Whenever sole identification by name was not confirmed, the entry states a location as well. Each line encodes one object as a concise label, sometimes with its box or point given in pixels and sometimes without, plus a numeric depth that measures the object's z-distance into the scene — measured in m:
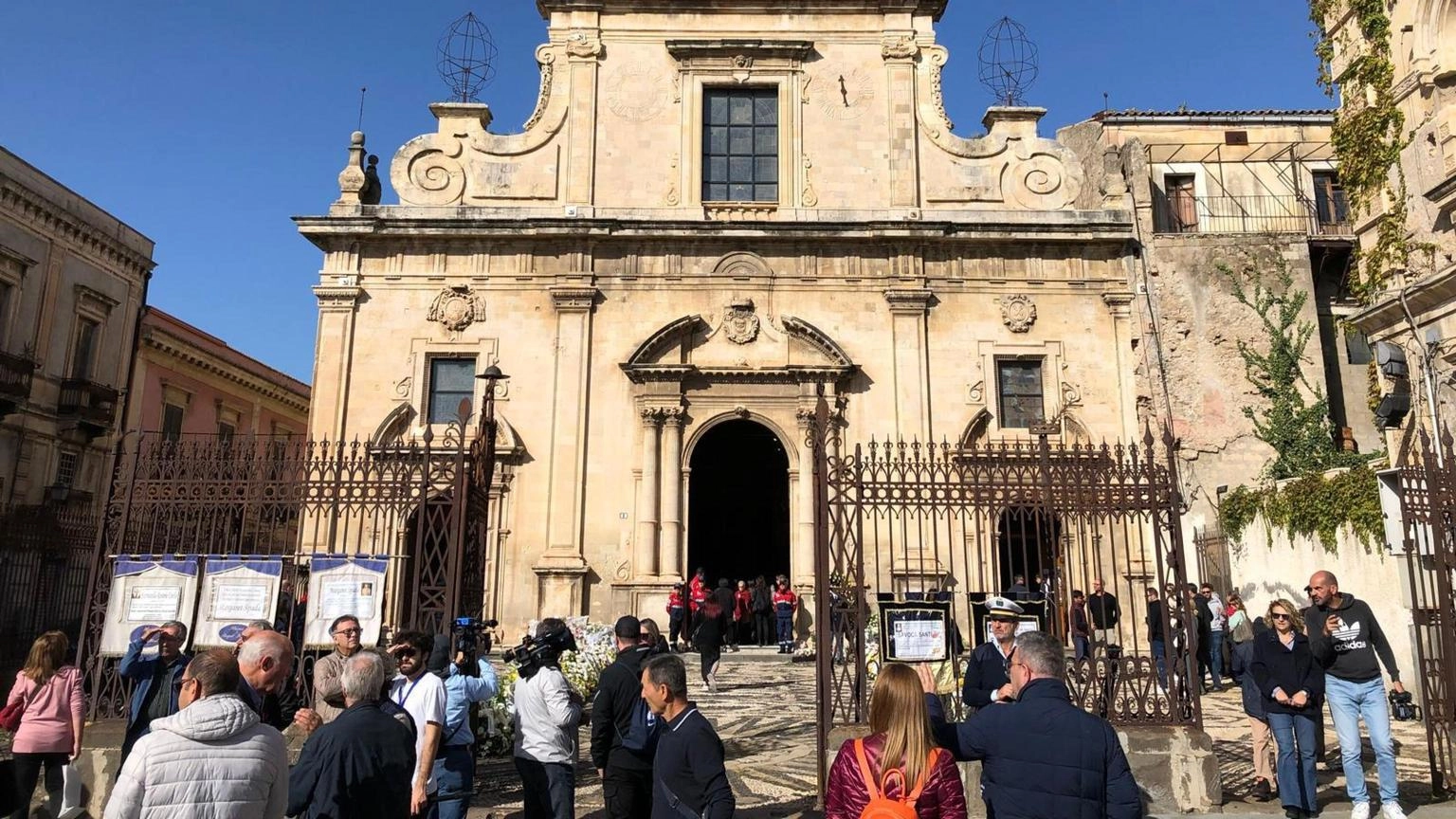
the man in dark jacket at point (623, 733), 5.33
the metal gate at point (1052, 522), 7.59
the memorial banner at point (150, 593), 8.59
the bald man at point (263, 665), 4.19
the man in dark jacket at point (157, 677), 6.50
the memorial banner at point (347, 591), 8.64
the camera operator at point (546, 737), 5.64
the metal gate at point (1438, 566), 7.85
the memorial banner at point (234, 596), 8.63
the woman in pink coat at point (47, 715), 6.50
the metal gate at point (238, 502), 8.49
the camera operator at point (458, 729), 5.45
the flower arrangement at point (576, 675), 9.40
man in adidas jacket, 6.81
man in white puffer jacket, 3.16
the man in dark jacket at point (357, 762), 3.88
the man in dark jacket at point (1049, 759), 3.61
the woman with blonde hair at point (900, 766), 3.35
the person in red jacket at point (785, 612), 16.62
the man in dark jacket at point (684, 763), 4.21
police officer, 6.29
